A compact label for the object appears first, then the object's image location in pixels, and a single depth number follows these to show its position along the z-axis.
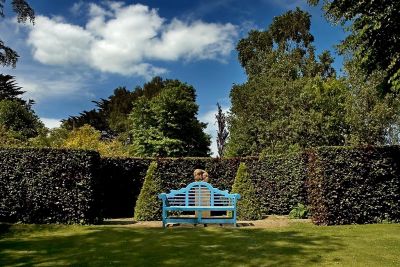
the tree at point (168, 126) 36.41
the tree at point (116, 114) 48.16
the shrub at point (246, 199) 15.79
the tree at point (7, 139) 28.83
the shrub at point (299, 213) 16.39
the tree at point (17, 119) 37.97
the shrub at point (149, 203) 15.20
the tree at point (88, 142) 31.67
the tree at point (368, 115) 25.81
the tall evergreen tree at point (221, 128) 37.25
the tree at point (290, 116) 28.75
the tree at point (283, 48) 37.22
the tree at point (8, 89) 46.64
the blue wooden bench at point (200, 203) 13.08
